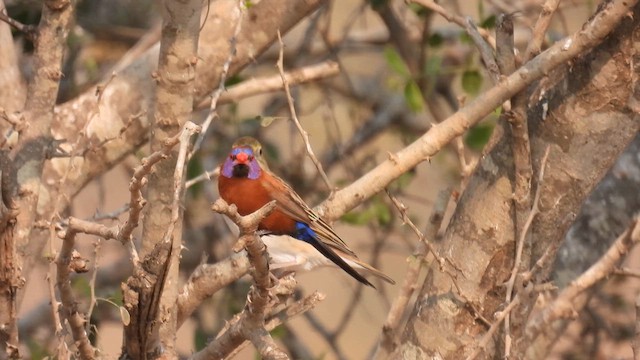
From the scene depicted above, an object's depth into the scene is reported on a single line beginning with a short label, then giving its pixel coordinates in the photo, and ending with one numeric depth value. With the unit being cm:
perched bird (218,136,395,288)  804
